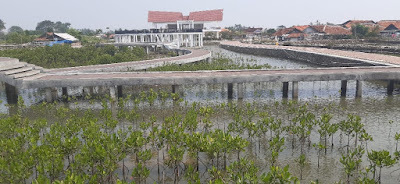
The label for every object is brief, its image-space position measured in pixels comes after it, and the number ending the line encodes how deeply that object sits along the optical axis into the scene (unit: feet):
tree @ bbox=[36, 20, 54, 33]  536.38
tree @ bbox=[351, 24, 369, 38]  230.07
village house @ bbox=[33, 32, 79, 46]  256.73
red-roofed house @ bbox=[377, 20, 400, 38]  231.28
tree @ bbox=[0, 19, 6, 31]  432.78
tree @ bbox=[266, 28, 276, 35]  357.00
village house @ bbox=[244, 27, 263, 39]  340.92
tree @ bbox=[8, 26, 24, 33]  604.49
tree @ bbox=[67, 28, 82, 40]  310.86
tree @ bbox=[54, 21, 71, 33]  519.27
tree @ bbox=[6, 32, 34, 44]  223.51
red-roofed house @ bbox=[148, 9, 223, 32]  246.06
